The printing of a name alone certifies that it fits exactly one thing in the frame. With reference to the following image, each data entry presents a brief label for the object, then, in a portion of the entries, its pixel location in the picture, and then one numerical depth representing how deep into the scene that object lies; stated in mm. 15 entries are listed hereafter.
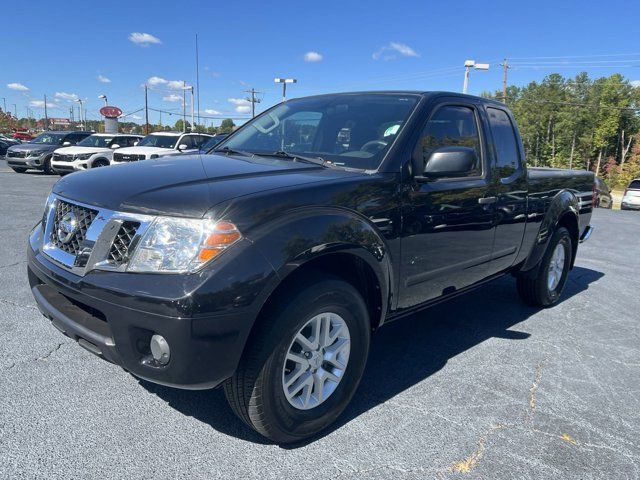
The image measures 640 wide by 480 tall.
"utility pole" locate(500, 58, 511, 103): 39344
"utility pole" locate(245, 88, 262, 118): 57016
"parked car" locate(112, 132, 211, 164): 14016
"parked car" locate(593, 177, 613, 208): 22519
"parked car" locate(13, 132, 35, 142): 54412
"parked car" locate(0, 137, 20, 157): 32219
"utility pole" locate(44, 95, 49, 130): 92662
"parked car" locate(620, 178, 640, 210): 23766
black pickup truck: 2176
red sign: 45969
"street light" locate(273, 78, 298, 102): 34200
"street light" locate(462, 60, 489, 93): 24625
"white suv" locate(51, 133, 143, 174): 16453
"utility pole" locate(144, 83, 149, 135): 58816
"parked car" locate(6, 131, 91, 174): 18328
